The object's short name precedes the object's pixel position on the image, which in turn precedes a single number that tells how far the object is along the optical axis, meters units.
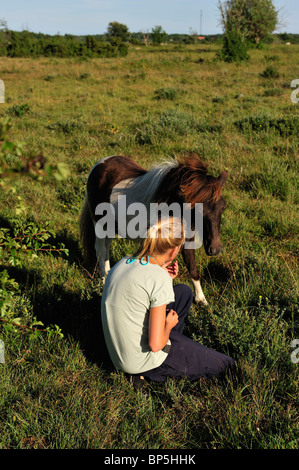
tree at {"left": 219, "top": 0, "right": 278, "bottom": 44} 37.03
